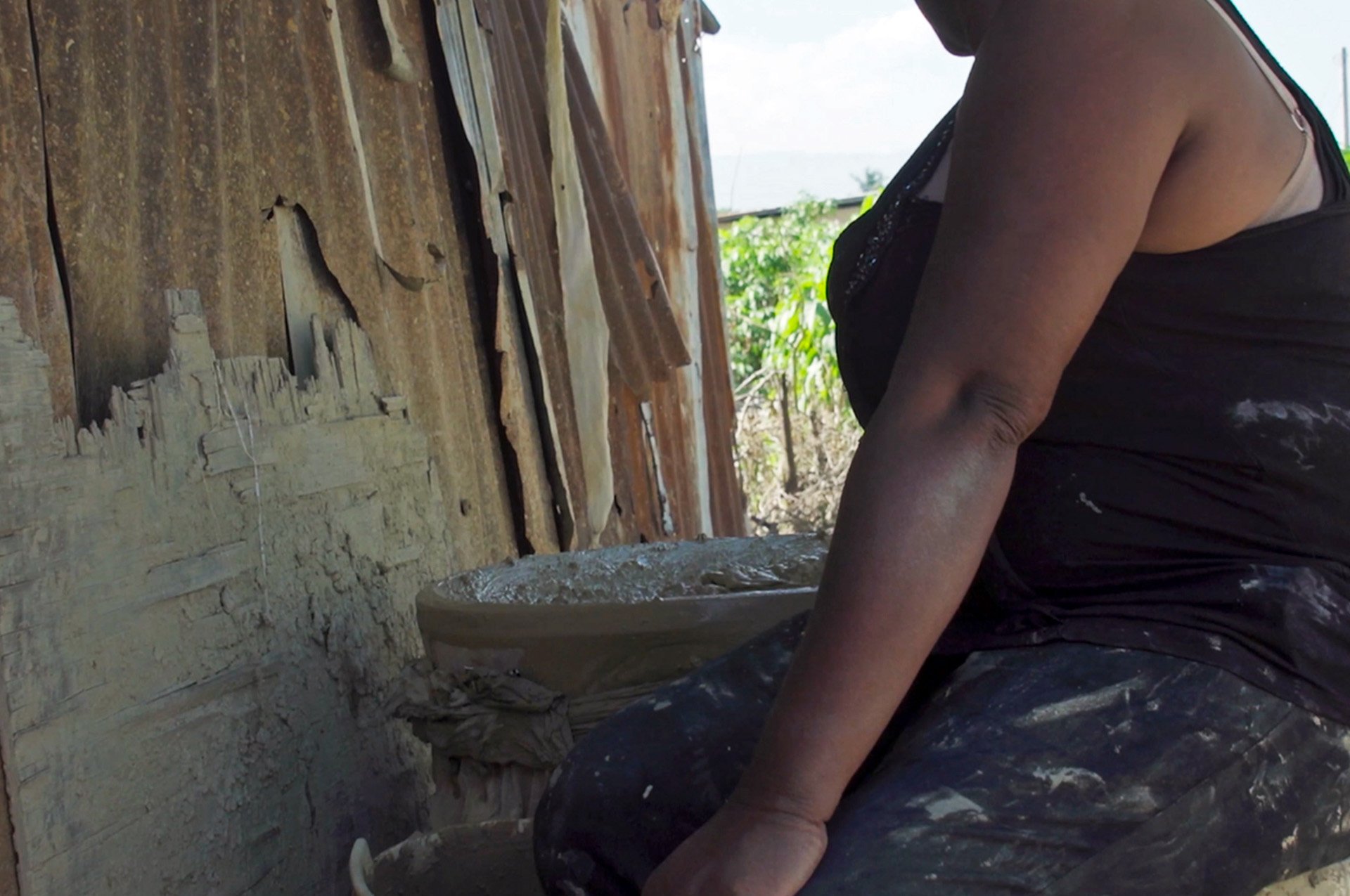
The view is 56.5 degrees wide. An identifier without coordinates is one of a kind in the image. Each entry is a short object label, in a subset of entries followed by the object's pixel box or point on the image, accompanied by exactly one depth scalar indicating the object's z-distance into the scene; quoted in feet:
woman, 3.35
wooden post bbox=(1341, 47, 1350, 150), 87.13
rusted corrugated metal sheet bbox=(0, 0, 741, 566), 6.30
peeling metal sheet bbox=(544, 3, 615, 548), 11.14
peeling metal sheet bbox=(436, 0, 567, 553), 9.73
